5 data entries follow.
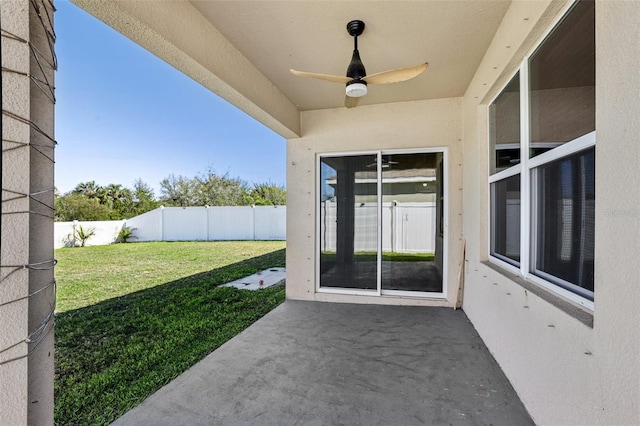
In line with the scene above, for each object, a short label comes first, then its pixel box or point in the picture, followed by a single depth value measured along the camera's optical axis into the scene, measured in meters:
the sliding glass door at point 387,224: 4.26
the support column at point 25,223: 1.13
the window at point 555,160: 1.51
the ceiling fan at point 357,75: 2.40
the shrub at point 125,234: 13.14
